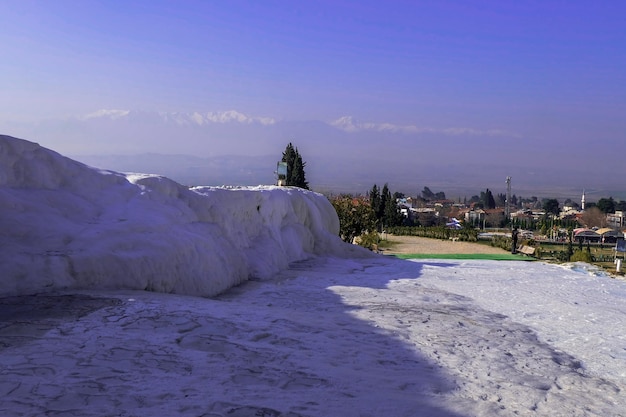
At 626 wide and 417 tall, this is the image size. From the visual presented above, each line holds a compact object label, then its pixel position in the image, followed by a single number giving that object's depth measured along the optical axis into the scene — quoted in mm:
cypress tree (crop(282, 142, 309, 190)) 26469
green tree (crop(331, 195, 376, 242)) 22203
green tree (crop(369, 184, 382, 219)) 35219
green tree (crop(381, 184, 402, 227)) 37031
